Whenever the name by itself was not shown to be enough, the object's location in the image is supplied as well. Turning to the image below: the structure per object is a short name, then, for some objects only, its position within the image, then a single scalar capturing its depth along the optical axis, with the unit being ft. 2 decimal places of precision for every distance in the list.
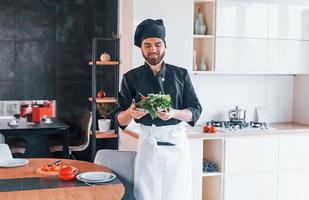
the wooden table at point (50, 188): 6.83
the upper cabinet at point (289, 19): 13.79
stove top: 13.00
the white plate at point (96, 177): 7.68
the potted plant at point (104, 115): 15.56
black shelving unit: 15.25
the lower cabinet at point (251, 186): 12.45
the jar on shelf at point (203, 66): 13.34
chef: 8.63
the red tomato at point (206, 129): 12.35
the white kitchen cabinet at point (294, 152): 12.94
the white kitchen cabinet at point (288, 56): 13.84
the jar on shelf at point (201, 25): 13.29
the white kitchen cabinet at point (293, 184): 13.06
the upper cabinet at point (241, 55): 13.17
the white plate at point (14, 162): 8.78
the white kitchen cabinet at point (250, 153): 12.30
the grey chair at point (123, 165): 9.13
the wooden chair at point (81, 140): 16.44
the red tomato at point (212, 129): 12.34
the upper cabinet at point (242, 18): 13.12
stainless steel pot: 13.85
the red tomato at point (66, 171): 7.82
